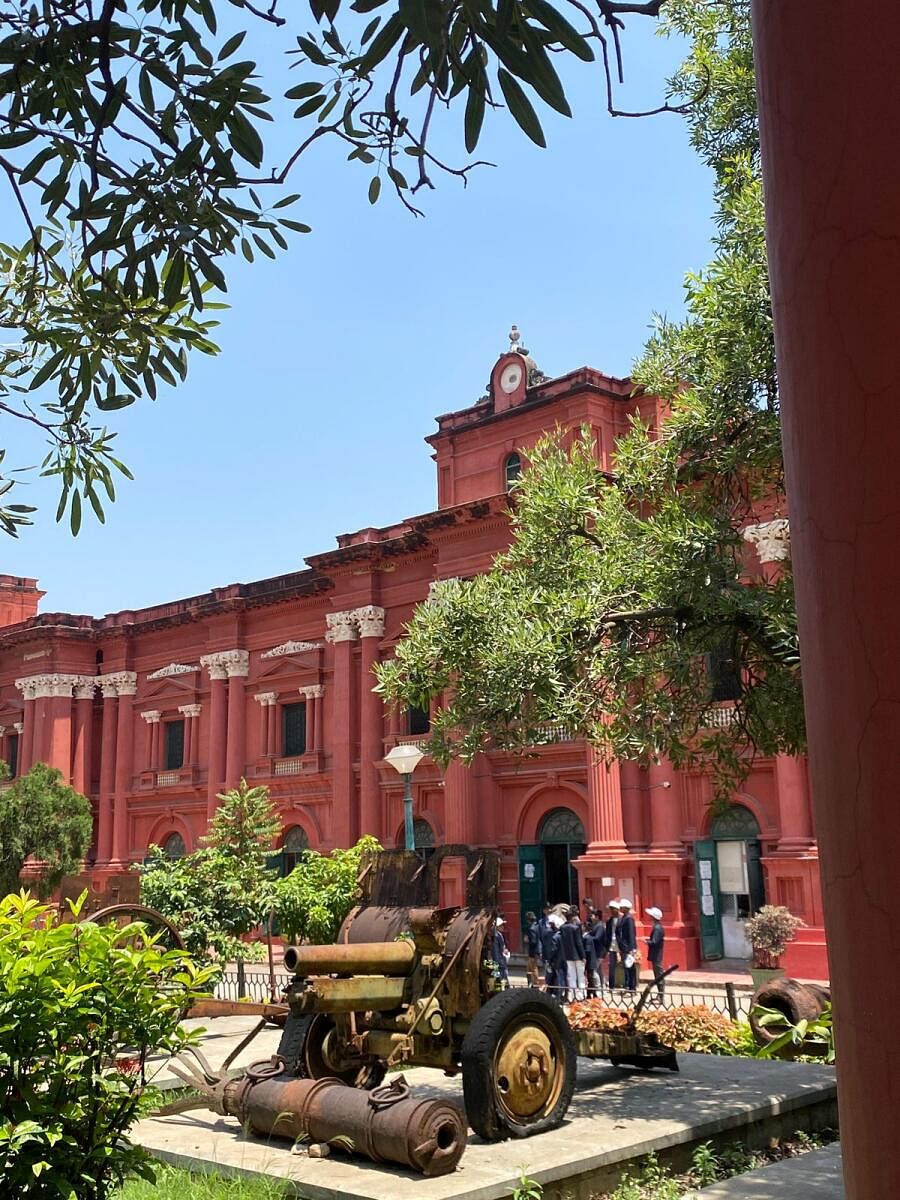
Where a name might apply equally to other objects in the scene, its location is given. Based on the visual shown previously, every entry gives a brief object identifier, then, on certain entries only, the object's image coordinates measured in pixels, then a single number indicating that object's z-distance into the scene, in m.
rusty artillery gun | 7.12
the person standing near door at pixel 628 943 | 17.14
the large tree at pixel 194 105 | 3.00
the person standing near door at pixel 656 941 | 17.67
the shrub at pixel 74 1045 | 4.09
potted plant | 15.19
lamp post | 15.50
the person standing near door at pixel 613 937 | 17.66
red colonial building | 21.66
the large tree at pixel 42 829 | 27.37
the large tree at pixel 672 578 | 9.60
